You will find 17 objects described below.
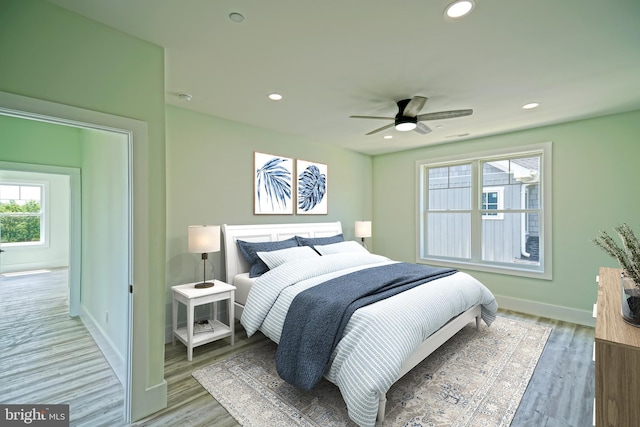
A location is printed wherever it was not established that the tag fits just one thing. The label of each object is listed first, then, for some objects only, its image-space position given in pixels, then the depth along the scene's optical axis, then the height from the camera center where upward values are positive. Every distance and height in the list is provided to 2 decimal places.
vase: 1.46 -0.50
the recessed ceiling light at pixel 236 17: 1.75 +1.23
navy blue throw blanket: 2.10 -0.86
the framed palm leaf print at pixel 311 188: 4.62 +0.43
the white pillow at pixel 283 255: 3.43 -0.53
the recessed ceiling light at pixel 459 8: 1.63 +1.21
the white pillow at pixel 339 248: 4.05 -0.52
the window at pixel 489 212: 4.10 +0.01
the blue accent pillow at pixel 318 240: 4.20 -0.41
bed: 1.88 -0.88
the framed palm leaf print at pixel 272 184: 4.06 +0.44
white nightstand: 2.76 -0.93
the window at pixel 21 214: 6.58 +0.02
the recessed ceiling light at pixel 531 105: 3.13 +1.21
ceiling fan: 2.66 +0.98
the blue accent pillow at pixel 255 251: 3.48 -0.48
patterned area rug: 2.00 -1.44
